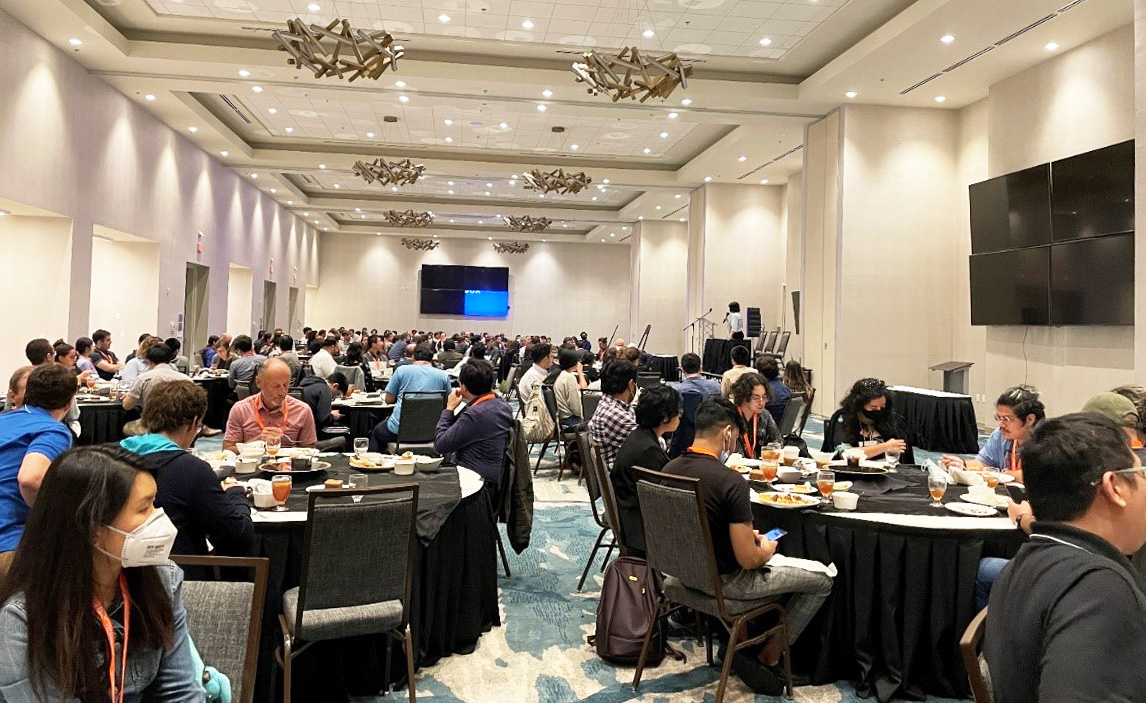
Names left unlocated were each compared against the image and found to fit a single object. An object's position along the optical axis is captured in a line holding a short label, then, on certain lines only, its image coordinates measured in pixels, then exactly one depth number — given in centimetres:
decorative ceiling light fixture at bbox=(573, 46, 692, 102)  858
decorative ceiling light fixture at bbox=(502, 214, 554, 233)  2222
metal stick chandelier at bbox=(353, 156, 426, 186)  1521
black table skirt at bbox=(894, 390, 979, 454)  987
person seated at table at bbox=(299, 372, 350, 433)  680
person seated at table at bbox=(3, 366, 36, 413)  446
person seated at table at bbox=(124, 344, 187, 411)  717
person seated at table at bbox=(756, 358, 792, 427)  660
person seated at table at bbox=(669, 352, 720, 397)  773
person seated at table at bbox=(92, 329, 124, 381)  1013
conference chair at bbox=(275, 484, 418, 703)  279
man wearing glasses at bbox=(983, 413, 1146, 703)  129
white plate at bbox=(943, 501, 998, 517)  338
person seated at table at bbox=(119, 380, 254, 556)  264
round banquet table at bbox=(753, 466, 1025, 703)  317
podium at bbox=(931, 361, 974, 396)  1170
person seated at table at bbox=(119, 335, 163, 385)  857
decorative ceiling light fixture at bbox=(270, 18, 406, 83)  820
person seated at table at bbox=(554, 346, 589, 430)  802
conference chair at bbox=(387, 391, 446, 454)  657
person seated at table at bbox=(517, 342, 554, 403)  842
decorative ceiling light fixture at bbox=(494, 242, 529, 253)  2945
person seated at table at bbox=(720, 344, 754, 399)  690
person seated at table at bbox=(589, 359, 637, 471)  489
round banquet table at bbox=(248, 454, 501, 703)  306
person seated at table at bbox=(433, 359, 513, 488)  450
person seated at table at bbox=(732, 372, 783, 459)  509
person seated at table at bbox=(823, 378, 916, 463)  490
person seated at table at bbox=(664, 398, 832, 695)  309
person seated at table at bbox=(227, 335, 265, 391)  930
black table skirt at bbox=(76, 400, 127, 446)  756
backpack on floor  362
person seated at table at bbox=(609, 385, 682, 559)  382
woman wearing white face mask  137
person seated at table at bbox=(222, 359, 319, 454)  475
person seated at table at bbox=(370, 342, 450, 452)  672
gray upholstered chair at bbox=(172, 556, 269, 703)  203
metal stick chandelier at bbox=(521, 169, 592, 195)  1584
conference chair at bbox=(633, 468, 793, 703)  306
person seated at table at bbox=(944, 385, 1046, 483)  417
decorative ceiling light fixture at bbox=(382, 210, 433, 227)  2153
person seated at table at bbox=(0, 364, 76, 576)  288
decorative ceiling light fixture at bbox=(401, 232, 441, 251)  2722
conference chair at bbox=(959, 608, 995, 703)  164
